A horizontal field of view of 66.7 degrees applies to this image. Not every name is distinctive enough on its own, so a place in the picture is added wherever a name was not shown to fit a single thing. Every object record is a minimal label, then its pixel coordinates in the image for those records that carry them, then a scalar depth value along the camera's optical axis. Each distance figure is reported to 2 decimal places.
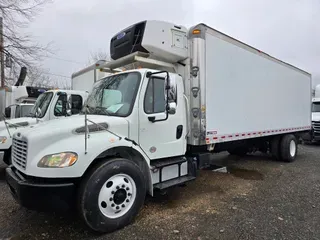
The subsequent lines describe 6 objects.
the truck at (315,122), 11.00
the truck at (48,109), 5.68
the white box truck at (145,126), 3.07
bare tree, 11.70
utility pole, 11.73
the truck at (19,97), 9.05
